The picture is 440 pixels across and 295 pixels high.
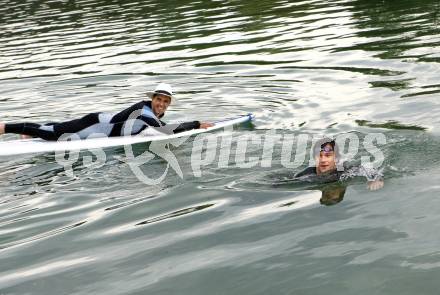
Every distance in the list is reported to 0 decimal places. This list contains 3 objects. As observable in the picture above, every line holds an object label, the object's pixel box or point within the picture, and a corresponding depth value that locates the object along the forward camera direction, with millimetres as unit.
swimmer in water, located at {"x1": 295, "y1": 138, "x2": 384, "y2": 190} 9180
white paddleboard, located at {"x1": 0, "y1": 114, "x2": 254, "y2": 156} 12023
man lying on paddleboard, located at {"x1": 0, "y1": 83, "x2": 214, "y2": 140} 12188
